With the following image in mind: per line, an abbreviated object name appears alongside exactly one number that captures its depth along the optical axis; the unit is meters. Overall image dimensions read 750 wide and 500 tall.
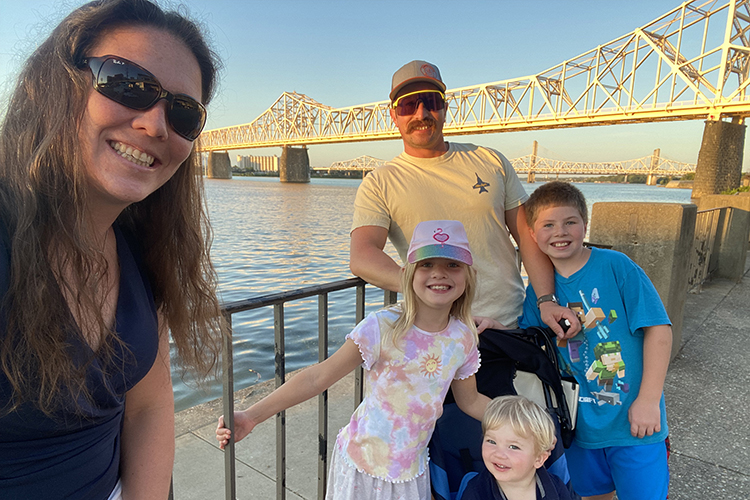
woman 0.82
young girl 1.44
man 1.91
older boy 1.69
